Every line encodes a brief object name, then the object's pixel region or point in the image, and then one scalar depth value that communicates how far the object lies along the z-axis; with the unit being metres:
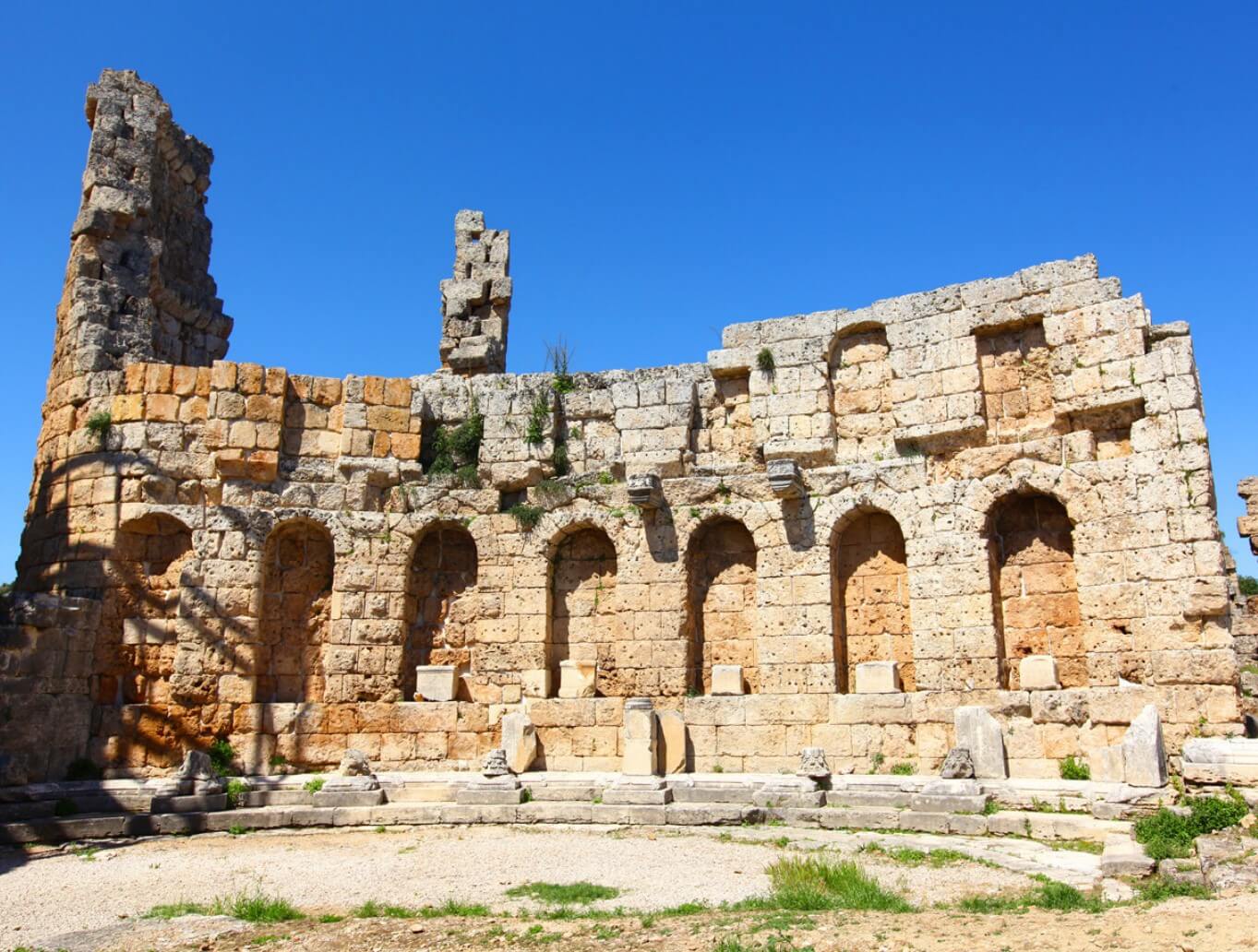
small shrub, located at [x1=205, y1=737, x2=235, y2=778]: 13.35
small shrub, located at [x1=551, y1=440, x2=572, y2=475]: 15.02
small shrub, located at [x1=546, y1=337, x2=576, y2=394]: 15.35
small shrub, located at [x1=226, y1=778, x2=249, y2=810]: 12.35
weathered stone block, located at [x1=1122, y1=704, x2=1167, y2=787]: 10.19
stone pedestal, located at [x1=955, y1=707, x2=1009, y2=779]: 11.64
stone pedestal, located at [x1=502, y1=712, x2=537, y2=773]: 13.40
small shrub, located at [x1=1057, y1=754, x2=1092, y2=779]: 11.31
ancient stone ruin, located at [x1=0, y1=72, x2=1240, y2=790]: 12.09
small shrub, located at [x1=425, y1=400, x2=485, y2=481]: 15.26
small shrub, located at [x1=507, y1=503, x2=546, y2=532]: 14.63
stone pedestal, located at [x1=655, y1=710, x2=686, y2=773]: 13.13
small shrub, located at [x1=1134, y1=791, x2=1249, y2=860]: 8.33
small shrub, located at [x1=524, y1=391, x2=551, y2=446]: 15.05
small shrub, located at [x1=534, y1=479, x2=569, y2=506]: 14.68
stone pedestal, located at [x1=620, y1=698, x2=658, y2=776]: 12.66
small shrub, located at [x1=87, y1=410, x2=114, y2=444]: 14.48
